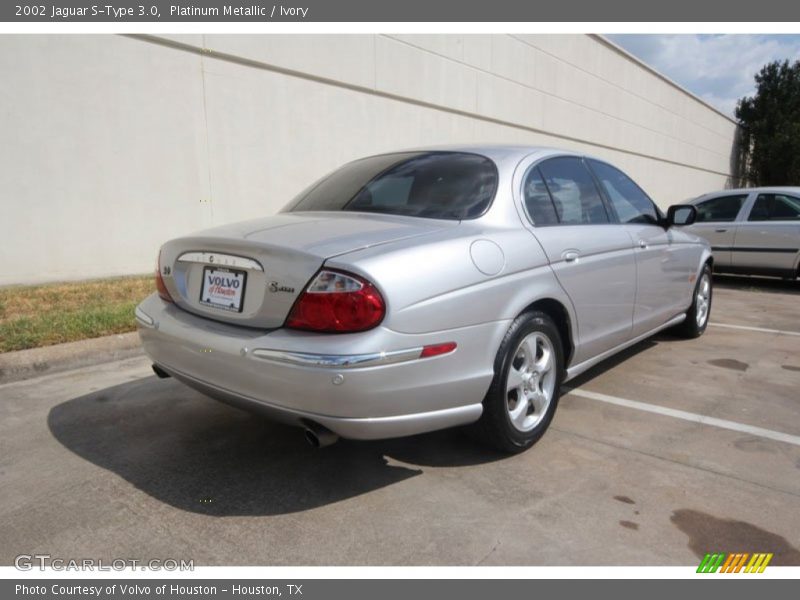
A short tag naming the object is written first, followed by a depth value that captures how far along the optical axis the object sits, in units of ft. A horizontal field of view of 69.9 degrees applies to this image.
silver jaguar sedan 7.26
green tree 110.93
